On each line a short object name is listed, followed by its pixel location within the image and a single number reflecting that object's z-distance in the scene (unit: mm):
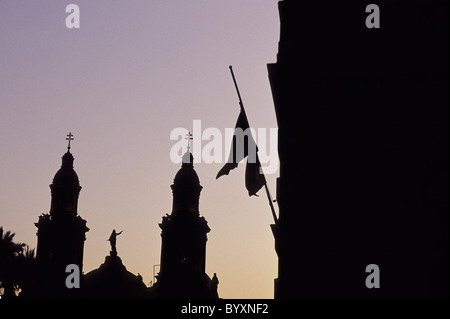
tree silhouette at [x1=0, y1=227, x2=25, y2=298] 46719
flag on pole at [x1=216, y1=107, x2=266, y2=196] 19444
